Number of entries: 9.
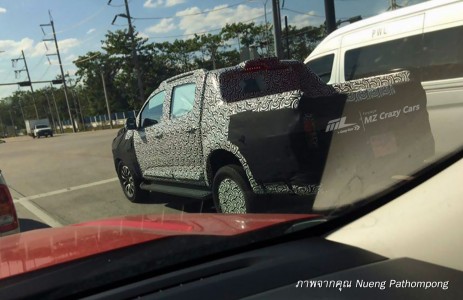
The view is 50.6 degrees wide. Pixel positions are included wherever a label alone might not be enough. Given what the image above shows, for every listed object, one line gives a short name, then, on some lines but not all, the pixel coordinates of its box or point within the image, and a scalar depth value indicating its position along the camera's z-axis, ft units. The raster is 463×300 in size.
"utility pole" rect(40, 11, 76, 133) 172.18
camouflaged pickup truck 12.27
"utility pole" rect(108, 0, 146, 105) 71.52
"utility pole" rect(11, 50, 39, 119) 160.84
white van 10.74
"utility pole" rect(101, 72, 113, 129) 167.70
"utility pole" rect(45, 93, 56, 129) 334.13
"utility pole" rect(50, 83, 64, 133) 292.88
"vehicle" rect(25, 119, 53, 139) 193.88
